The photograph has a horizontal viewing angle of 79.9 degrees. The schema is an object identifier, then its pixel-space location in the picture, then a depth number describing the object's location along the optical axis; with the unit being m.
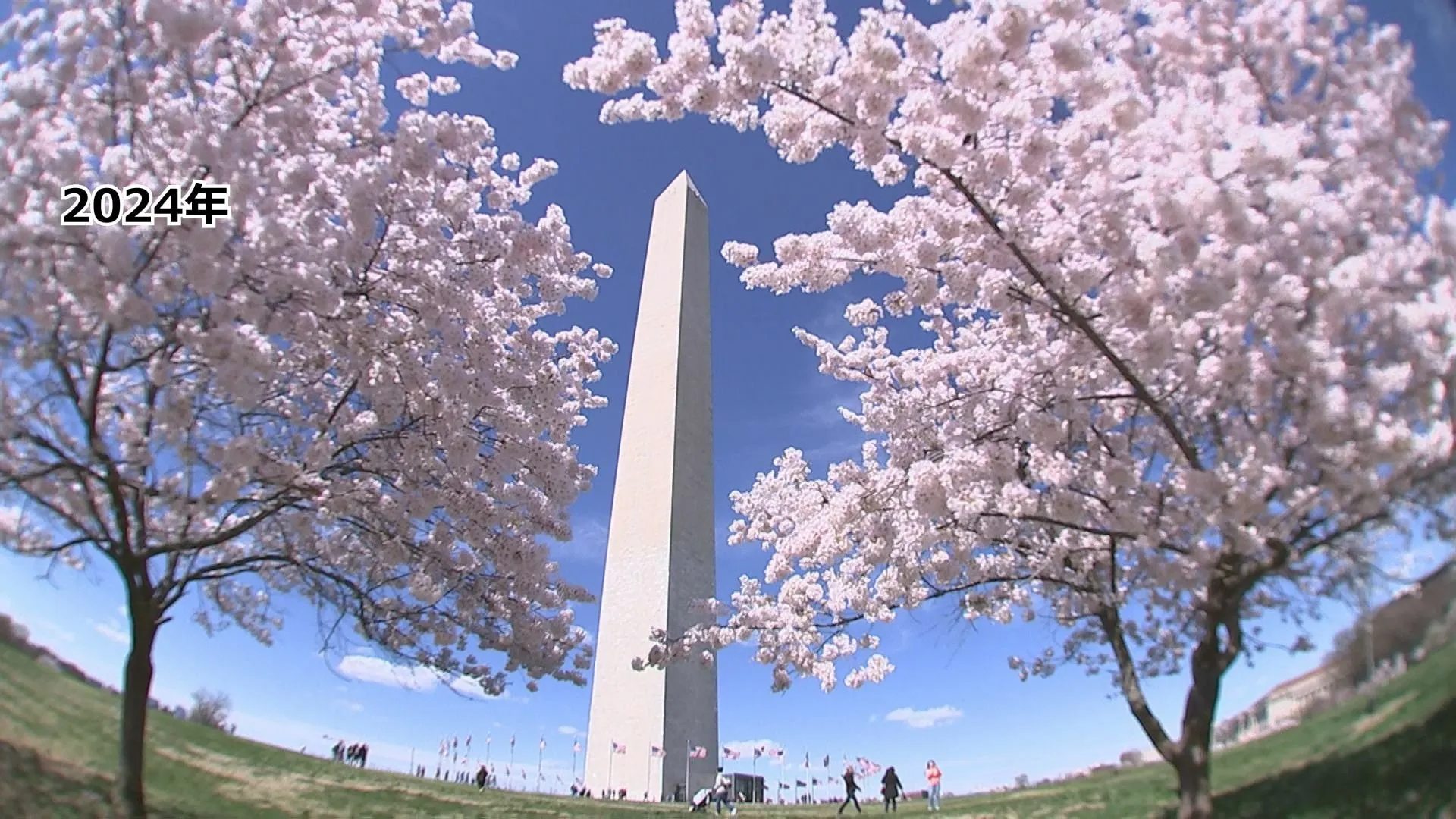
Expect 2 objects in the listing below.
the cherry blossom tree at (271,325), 4.61
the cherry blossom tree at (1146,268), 3.92
